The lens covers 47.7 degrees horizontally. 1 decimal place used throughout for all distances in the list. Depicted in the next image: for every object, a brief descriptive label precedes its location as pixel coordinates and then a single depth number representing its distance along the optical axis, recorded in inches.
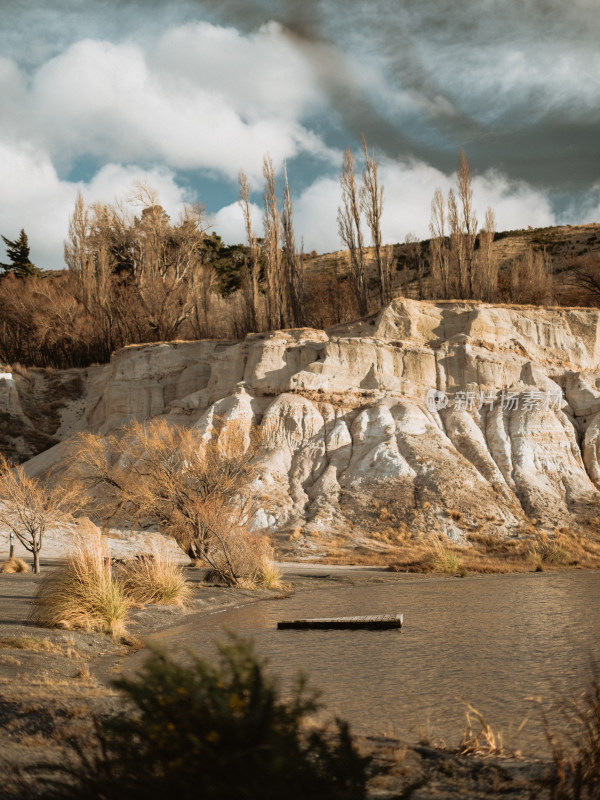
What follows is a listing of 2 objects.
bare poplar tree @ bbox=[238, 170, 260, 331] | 1665.8
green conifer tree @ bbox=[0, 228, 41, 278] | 2610.7
